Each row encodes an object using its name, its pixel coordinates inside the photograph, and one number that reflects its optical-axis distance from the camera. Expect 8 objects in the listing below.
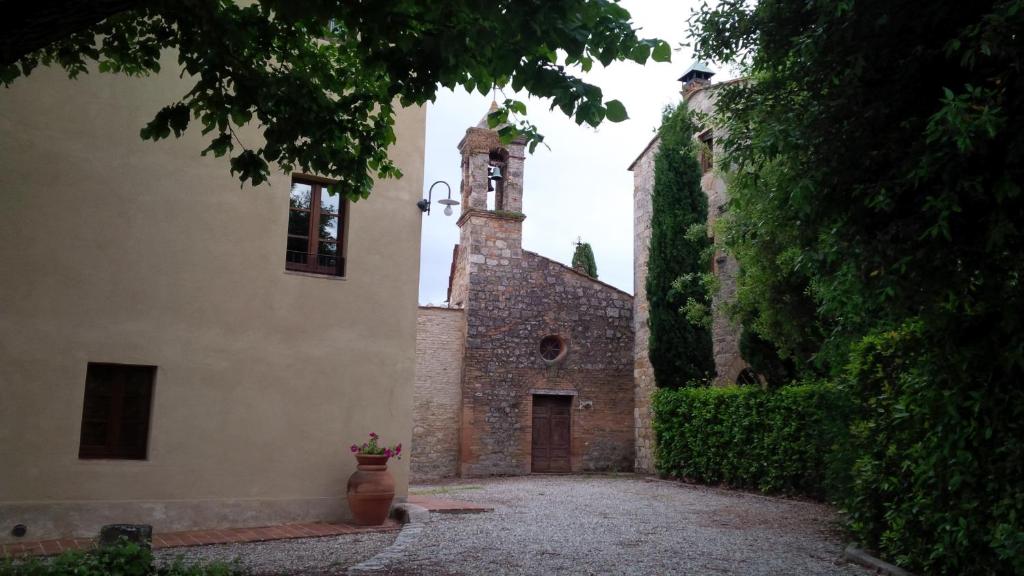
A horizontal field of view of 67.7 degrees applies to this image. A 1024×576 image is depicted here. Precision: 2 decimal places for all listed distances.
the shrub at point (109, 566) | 4.42
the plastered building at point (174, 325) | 6.77
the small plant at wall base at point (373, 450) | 7.98
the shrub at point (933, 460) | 4.27
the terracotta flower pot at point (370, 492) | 7.74
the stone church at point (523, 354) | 15.45
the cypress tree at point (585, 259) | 24.28
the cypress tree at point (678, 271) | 15.07
